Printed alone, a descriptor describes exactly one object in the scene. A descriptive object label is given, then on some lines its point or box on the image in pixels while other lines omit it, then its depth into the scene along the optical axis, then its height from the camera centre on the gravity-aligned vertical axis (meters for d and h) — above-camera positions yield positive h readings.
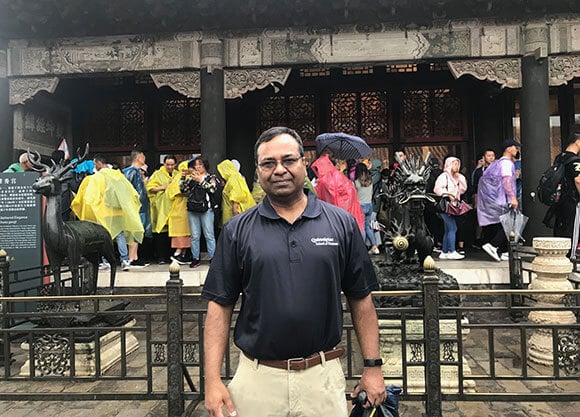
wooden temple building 7.71 +2.89
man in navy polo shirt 2.03 -0.34
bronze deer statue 5.10 -0.10
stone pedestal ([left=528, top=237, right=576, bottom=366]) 5.27 -0.67
